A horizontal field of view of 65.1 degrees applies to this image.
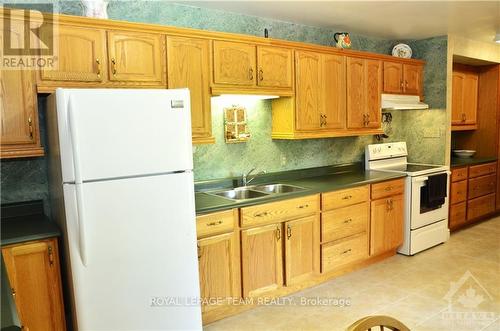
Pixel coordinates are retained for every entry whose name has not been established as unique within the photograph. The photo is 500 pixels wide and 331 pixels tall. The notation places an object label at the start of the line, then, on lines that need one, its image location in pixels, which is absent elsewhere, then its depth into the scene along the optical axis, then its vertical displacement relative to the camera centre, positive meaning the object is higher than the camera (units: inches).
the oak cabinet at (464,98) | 214.5 +14.3
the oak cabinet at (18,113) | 88.6 +5.0
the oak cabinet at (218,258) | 106.6 -35.8
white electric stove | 162.7 -31.7
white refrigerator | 82.7 -16.3
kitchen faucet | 139.5 -17.7
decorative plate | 184.5 +34.7
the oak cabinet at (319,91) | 140.1 +13.5
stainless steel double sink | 132.0 -21.6
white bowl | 226.6 -17.2
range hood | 169.0 +10.3
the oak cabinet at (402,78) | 170.0 +21.1
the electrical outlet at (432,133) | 186.9 -4.2
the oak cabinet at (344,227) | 135.1 -36.0
